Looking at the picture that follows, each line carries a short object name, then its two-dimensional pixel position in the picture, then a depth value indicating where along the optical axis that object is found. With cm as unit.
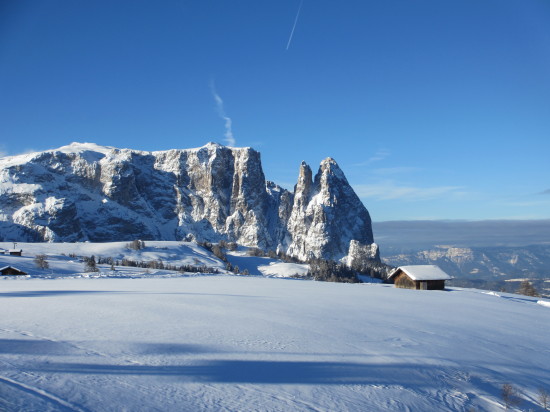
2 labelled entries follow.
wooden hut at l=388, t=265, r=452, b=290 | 4639
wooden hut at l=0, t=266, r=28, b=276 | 5519
